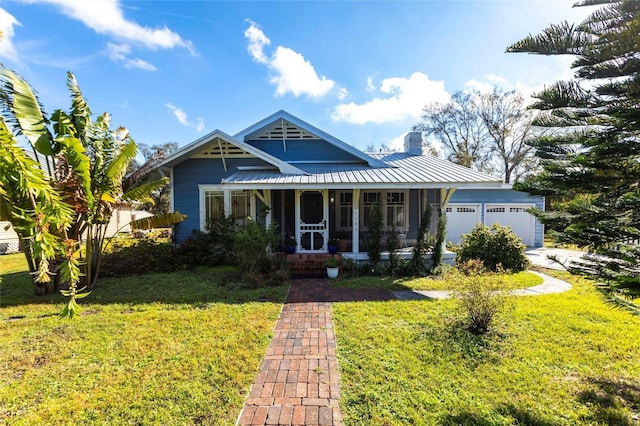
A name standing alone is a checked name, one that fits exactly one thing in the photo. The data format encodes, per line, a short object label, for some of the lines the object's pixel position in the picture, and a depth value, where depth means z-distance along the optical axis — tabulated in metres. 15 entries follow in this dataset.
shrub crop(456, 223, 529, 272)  10.46
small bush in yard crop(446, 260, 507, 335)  5.06
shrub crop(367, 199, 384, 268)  9.70
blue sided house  9.99
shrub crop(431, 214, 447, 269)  9.83
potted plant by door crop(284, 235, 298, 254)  10.65
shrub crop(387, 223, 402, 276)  9.63
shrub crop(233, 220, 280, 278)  8.57
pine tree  2.31
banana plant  5.66
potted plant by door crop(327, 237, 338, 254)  10.60
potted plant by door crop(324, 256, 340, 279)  9.41
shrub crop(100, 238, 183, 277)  10.13
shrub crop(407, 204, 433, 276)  9.65
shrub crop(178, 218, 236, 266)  11.02
